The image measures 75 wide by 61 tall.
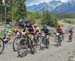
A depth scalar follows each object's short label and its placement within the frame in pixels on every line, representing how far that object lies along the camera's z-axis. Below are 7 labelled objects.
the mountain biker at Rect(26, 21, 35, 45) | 5.77
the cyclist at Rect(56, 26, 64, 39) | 7.66
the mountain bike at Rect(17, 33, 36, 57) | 5.17
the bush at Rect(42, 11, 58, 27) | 18.24
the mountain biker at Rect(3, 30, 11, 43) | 6.88
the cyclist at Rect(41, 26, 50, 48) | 6.62
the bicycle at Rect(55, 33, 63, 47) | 7.48
